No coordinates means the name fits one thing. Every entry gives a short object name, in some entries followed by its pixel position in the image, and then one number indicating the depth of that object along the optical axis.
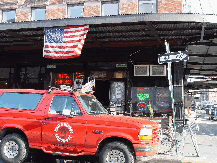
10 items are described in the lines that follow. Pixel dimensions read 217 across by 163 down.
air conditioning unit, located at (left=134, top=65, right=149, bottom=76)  14.42
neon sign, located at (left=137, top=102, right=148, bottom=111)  14.14
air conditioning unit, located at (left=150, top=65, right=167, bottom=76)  14.22
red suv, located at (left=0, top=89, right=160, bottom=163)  5.92
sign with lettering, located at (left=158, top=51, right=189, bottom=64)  7.86
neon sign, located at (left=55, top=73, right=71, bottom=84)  15.51
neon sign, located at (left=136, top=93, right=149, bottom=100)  14.23
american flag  10.96
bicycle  8.52
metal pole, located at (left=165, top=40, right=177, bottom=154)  8.09
